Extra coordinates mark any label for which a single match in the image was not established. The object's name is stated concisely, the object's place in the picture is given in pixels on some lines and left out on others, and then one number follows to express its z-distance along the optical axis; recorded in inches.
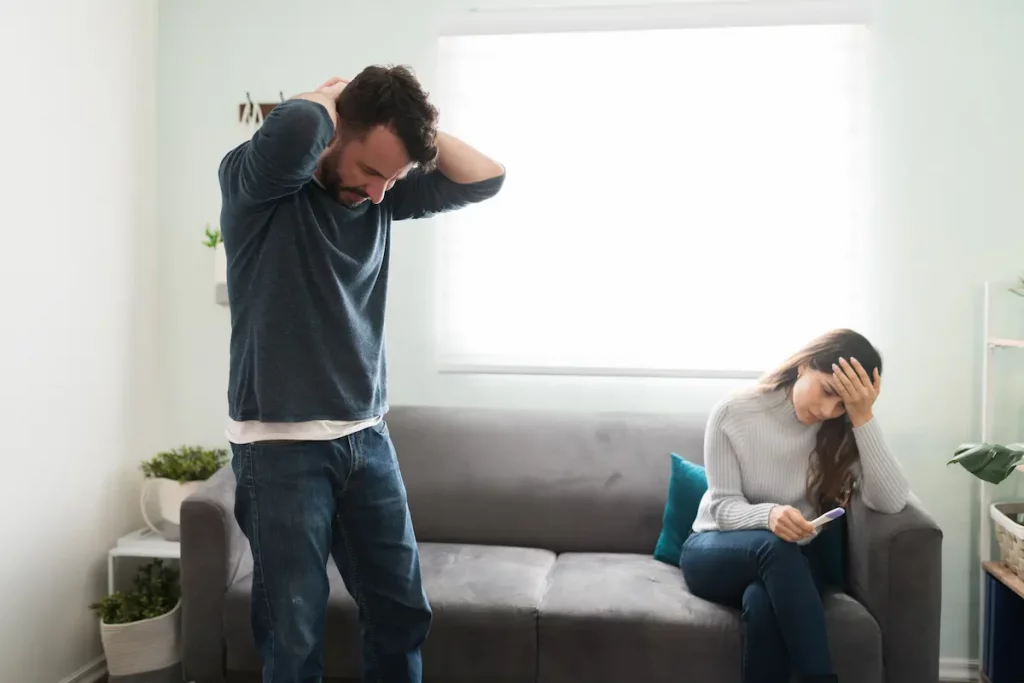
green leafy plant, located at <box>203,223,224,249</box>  116.3
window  111.3
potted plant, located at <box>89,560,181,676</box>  97.5
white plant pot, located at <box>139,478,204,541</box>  105.7
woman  77.9
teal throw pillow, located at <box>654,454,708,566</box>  96.4
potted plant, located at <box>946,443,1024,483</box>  76.3
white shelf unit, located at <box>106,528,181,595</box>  103.5
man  55.1
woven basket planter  92.9
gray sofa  81.3
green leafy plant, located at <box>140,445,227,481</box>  106.7
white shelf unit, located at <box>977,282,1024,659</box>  102.7
